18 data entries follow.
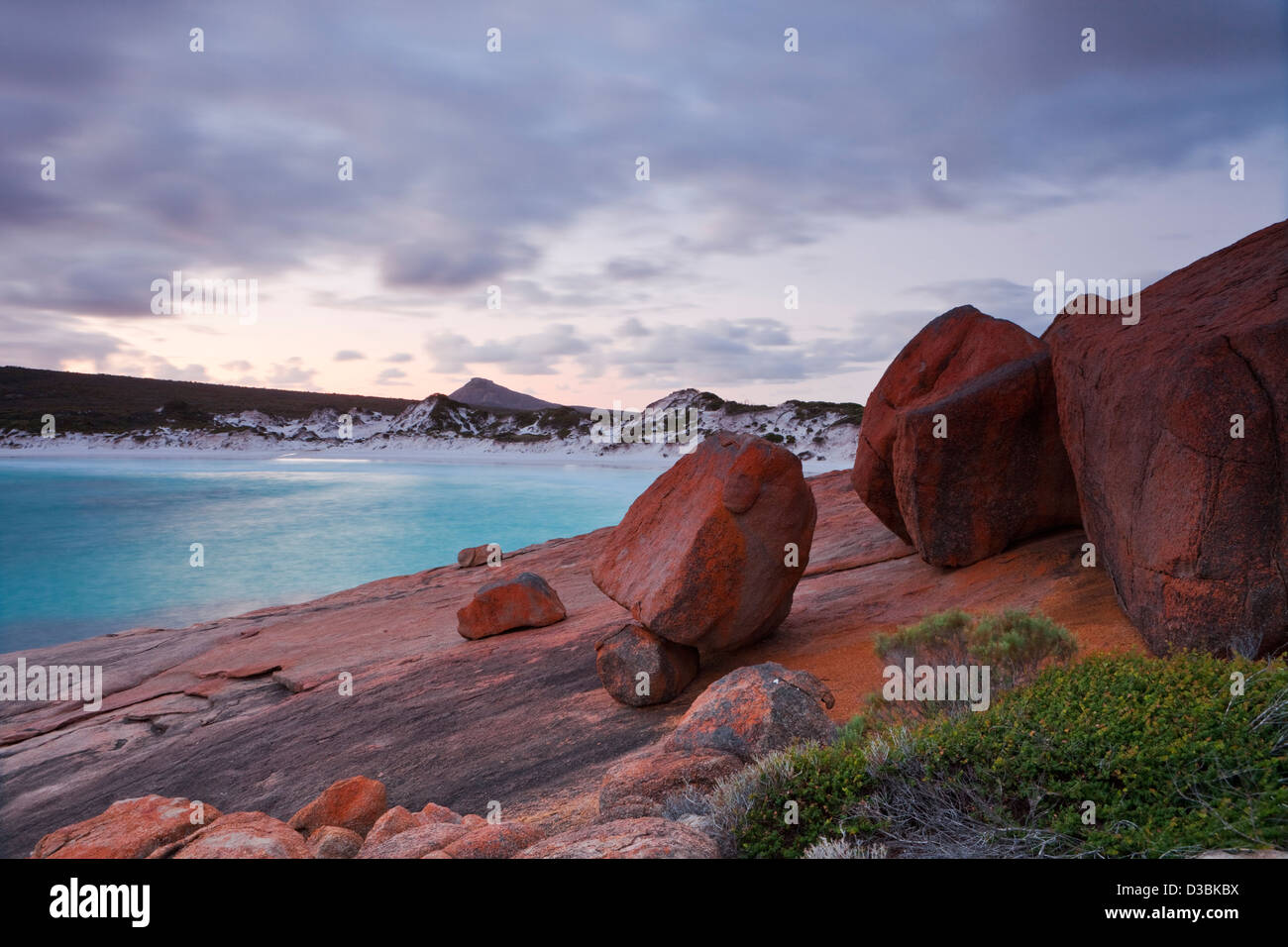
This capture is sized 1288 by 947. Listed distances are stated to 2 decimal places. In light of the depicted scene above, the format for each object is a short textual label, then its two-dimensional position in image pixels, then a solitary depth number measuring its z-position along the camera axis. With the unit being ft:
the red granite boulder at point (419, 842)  17.25
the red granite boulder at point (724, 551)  29.19
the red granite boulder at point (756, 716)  21.01
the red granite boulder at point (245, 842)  18.76
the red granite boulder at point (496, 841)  16.28
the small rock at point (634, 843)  13.18
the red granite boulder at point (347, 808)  24.58
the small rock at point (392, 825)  20.50
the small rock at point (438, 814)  22.12
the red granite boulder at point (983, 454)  32.12
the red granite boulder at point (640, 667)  29.37
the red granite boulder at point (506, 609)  43.75
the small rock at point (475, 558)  78.02
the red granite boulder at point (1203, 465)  20.20
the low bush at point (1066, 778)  12.94
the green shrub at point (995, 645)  21.36
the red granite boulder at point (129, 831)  21.42
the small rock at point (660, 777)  18.39
